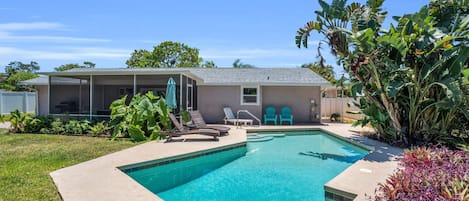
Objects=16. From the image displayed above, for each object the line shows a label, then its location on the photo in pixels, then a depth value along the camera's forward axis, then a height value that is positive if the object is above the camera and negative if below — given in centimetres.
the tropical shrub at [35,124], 1207 -102
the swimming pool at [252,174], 580 -185
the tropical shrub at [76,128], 1173 -114
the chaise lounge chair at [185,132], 1004 -113
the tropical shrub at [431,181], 351 -113
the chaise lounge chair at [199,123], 1143 -96
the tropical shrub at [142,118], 1043 -66
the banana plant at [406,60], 816 +136
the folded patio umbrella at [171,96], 1137 +23
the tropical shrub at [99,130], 1151 -120
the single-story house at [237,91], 1675 +67
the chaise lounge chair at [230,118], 1504 -92
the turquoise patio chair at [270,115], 1624 -77
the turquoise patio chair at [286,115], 1605 -76
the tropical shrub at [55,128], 1184 -117
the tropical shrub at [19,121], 1209 -88
